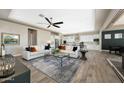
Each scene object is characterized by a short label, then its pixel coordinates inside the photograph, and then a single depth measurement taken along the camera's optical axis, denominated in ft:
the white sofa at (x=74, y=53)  16.80
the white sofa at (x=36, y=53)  15.13
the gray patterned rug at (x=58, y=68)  8.02
